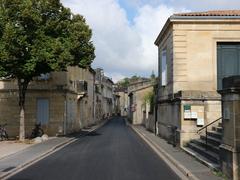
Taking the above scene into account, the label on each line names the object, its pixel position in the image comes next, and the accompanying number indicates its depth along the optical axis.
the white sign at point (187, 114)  12.46
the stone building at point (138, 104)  37.57
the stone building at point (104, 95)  45.61
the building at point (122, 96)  79.49
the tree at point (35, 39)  14.01
